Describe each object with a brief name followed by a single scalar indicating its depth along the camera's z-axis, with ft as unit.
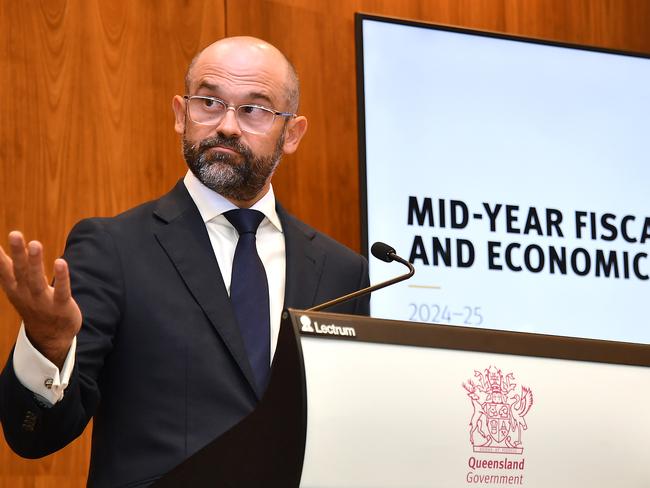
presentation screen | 14.60
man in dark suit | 10.88
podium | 10.46
